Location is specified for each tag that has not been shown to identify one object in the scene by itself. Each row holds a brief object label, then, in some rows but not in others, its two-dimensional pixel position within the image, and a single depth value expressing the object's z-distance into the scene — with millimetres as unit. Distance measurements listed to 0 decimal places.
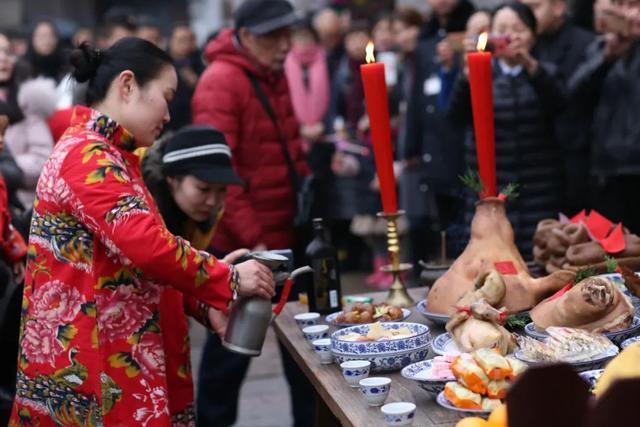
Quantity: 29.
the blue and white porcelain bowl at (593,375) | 2945
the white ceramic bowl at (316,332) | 4063
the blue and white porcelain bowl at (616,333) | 3398
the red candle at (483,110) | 3963
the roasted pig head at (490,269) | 3873
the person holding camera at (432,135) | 9243
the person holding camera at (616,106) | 7233
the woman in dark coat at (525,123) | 7034
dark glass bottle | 4721
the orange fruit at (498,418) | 2539
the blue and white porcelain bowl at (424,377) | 3097
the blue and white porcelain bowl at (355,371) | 3369
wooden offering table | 3003
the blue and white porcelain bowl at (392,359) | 3507
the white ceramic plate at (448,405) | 2857
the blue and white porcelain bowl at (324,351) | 3780
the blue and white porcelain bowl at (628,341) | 3332
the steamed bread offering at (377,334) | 3686
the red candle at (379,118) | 4281
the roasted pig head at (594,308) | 3417
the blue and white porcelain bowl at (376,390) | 3120
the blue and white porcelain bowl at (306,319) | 4471
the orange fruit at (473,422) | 2601
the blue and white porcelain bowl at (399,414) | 2871
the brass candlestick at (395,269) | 4581
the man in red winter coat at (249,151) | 6256
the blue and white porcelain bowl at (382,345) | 3530
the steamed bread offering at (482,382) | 2886
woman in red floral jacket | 3719
